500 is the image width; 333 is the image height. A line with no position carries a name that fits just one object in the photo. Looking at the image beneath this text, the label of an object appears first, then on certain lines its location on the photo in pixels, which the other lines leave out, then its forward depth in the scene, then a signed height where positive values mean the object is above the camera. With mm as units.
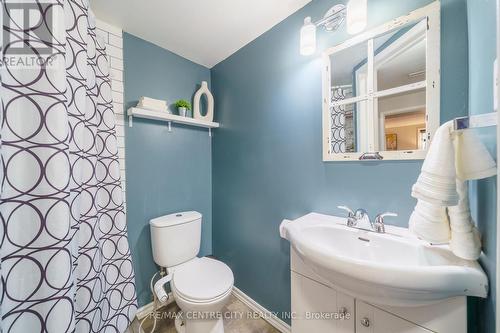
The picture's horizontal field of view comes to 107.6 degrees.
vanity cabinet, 589 -607
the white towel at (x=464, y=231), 588 -226
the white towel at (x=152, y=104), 1389 +481
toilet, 1073 -749
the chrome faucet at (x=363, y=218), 855 -278
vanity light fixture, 880 +755
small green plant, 1584 +530
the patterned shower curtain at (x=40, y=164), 615 +10
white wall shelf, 1354 +389
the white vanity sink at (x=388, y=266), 540 -360
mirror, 796 +364
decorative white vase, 1728 +589
